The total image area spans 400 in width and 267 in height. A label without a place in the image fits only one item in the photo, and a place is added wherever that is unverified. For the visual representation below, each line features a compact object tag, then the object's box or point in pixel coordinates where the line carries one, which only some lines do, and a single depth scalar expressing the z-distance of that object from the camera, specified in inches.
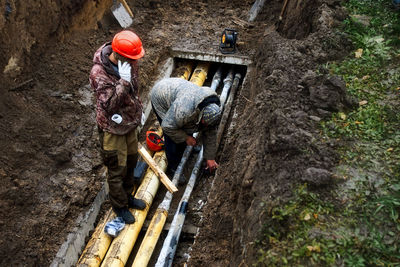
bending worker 163.5
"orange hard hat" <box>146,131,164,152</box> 205.3
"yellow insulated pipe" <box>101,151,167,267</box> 153.2
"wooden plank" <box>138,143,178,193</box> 181.5
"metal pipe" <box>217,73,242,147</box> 219.0
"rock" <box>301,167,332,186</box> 114.0
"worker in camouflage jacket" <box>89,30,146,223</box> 133.3
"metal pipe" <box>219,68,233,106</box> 245.0
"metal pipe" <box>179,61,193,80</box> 267.5
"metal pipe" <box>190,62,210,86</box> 261.9
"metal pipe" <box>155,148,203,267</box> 154.7
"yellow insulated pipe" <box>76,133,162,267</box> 152.9
